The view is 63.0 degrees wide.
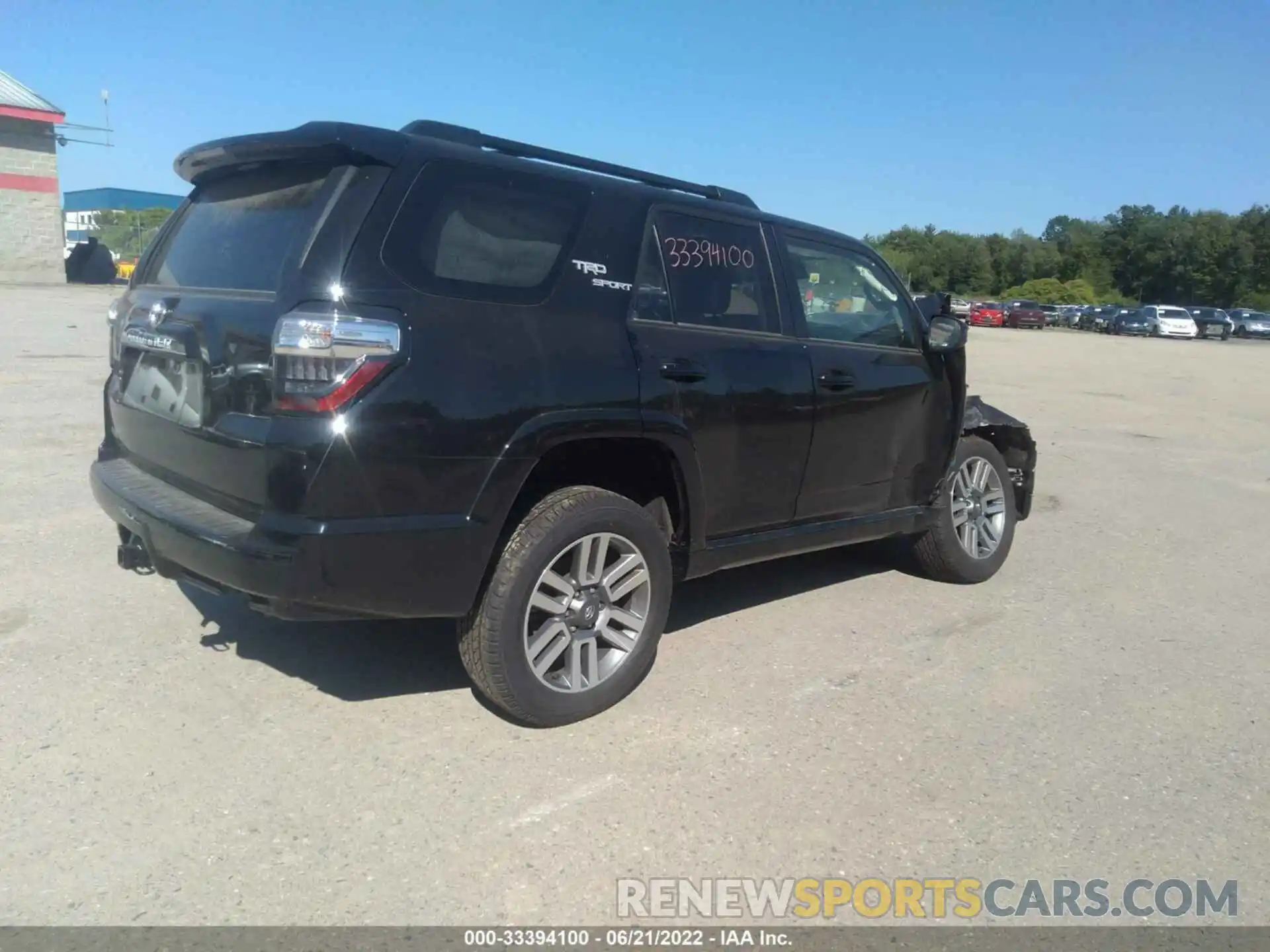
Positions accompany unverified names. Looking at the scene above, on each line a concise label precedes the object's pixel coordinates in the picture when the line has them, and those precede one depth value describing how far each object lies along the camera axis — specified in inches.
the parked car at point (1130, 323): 2076.8
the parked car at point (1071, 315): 2418.8
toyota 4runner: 119.1
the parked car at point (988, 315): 2274.9
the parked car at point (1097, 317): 2260.1
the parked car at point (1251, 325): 2174.0
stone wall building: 1708.9
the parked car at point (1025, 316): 2293.3
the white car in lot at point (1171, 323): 2006.6
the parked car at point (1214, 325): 2094.0
